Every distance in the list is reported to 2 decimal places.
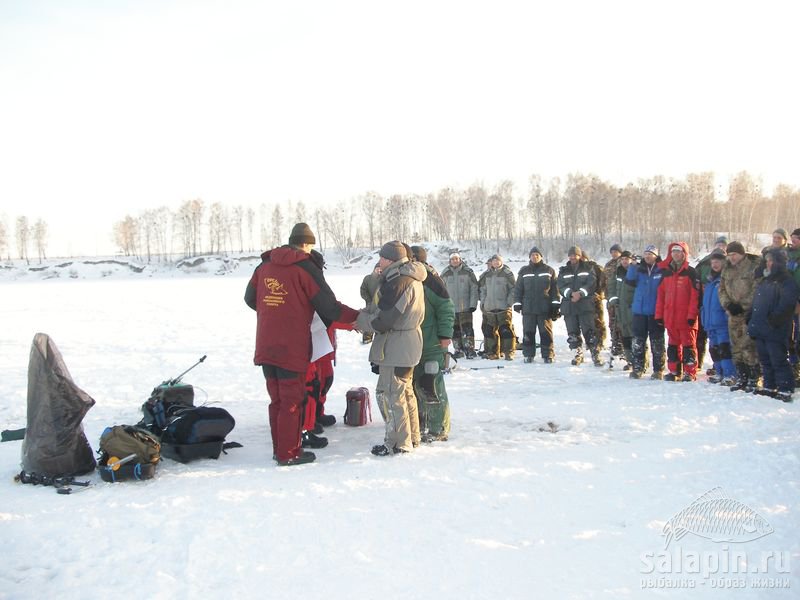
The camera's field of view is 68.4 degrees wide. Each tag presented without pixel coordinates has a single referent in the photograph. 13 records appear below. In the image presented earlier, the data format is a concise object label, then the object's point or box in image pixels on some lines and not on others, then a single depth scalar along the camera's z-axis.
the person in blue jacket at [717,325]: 7.81
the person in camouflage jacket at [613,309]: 10.35
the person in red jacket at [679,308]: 8.05
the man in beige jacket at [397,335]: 5.06
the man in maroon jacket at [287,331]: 4.93
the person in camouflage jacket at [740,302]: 7.32
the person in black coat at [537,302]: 10.36
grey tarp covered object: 4.53
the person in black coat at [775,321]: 6.69
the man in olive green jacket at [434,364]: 5.58
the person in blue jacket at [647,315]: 8.52
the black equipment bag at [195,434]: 5.04
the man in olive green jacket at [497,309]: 10.91
